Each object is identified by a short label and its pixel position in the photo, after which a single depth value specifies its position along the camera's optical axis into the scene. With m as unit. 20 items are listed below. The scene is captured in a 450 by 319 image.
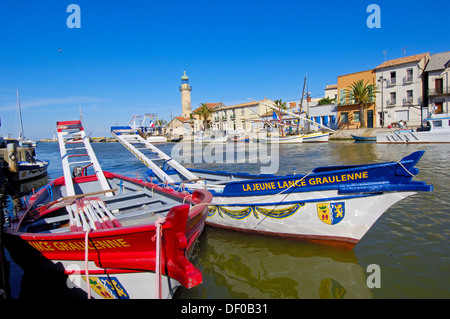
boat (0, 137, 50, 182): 23.73
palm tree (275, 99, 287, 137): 64.75
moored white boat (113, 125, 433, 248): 6.58
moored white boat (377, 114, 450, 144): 33.12
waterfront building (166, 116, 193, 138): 92.64
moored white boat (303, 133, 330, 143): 47.94
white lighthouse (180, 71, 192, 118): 106.06
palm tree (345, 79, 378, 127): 46.97
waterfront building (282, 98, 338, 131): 55.27
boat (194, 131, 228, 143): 66.88
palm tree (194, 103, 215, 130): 83.38
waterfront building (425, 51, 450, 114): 40.34
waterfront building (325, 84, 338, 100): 75.50
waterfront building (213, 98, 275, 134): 74.94
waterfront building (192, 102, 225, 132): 86.82
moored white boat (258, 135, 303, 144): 51.63
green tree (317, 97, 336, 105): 61.42
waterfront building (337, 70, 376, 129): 49.06
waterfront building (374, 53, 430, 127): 43.88
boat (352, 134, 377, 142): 41.23
